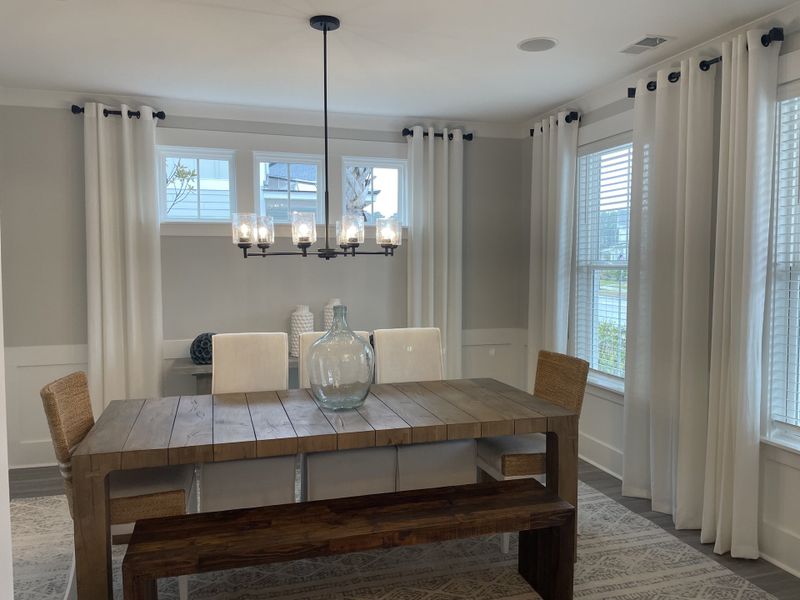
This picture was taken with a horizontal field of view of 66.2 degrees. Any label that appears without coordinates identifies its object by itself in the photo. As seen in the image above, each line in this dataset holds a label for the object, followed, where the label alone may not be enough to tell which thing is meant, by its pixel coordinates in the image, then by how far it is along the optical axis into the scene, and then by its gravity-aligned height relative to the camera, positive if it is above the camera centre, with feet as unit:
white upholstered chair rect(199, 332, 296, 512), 11.45 -1.79
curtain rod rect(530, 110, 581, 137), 14.61 +3.61
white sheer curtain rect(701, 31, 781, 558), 9.62 -0.33
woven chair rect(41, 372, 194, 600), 8.00 -2.98
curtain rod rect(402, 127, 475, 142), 16.25 +3.57
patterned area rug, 8.96 -4.74
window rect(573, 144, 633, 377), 13.60 +0.24
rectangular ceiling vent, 10.59 +3.97
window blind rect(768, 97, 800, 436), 9.53 -0.18
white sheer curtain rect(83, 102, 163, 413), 14.02 +0.24
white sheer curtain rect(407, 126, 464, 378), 16.25 +0.85
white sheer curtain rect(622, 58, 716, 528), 10.85 -0.48
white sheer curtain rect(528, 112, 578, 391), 14.84 +0.92
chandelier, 10.38 +0.62
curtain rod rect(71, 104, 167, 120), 13.84 +3.56
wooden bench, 7.01 -3.23
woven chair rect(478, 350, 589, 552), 9.89 -2.96
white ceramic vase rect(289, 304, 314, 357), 15.42 -1.42
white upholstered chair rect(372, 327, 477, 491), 12.32 -1.76
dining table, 7.37 -2.20
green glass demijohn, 9.30 -1.53
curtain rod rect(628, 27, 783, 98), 9.41 +3.55
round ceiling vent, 10.66 +3.95
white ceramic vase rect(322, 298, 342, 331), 15.79 -1.18
